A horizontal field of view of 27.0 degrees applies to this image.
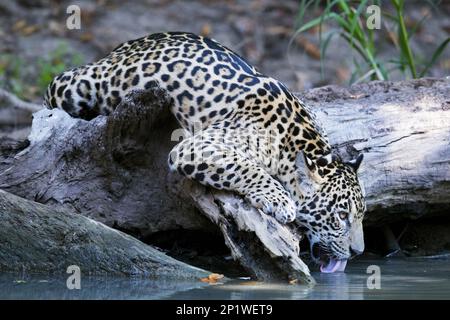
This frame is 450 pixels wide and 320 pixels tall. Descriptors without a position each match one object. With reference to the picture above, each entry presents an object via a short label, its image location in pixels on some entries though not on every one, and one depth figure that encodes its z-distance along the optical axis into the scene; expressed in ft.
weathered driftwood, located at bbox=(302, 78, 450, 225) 27.40
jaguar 24.23
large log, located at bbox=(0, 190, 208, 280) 22.72
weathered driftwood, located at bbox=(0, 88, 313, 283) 25.66
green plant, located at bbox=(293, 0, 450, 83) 33.30
